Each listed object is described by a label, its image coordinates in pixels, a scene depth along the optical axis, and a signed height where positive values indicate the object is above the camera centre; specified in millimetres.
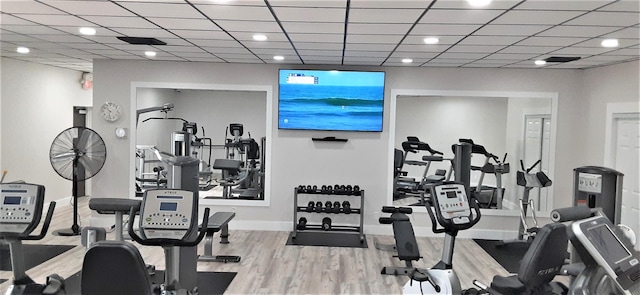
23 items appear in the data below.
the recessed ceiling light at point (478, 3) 2873 +832
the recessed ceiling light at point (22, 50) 5492 +862
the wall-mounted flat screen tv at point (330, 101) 6230 +429
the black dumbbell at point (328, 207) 6020 -947
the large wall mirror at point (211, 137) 6402 -129
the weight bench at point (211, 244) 4855 -1219
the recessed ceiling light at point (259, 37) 4249 +849
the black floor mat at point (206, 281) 4059 -1386
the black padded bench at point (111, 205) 3178 -534
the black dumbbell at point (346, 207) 5991 -931
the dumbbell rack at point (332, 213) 6012 -1022
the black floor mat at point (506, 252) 5137 -1340
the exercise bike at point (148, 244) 2258 -635
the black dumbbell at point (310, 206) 6109 -949
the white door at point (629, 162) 5234 -208
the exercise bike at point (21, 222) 2967 -626
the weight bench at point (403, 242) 4574 -1042
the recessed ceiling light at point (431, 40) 4148 +864
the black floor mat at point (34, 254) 4695 -1399
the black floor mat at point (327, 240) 5750 -1338
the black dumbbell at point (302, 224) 6074 -1176
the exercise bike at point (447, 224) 3586 -659
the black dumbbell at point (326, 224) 6074 -1165
